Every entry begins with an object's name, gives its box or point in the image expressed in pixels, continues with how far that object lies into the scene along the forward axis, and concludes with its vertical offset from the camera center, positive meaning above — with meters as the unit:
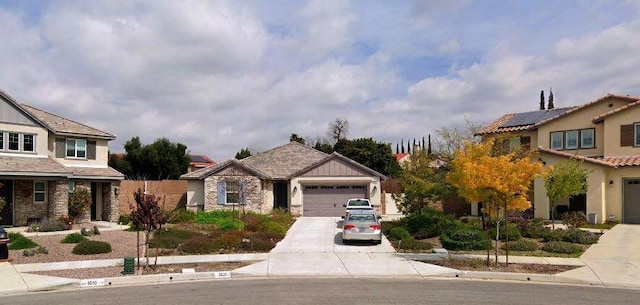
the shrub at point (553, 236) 22.02 -2.84
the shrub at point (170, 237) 21.22 -2.95
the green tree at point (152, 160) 62.59 +1.22
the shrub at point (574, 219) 26.97 -2.64
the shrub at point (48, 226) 25.66 -2.76
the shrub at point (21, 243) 19.96 -2.84
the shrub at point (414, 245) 21.07 -3.10
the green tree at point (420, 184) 26.25 -0.78
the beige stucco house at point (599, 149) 28.91 +1.19
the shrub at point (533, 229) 22.92 -2.73
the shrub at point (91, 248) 19.38 -2.91
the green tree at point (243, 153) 71.75 +2.33
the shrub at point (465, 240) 20.75 -2.88
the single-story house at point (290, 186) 35.00 -1.15
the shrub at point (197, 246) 20.23 -3.01
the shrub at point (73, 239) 21.69 -2.87
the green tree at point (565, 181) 25.86 -0.60
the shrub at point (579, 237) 21.53 -2.86
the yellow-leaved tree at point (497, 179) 17.22 -0.34
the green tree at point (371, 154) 63.34 +1.93
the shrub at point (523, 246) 20.45 -3.03
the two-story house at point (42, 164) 27.34 +0.33
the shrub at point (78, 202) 29.11 -1.79
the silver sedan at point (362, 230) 22.08 -2.56
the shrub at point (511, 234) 22.09 -2.79
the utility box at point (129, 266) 15.83 -2.91
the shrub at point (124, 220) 30.48 -2.92
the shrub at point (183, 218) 30.80 -2.85
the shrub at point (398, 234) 23.67 -2.95
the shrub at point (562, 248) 19.75 -3.02
